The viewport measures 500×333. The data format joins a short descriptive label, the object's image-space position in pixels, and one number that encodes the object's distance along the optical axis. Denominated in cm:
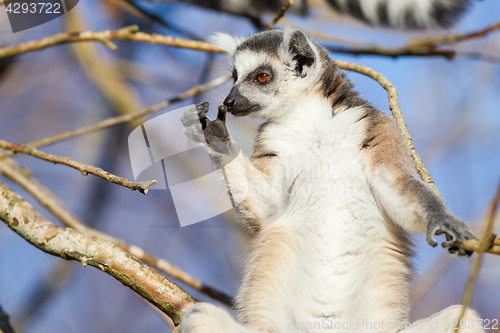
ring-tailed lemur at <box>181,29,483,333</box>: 500
